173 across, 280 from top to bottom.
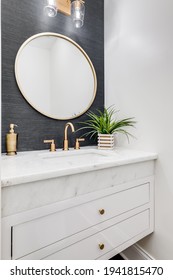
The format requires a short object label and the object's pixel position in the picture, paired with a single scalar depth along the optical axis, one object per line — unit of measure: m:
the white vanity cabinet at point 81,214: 0.74
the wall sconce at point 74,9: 1.47
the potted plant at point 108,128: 1.47
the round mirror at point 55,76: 1.33
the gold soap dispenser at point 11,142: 1.21
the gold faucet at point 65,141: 1.43
